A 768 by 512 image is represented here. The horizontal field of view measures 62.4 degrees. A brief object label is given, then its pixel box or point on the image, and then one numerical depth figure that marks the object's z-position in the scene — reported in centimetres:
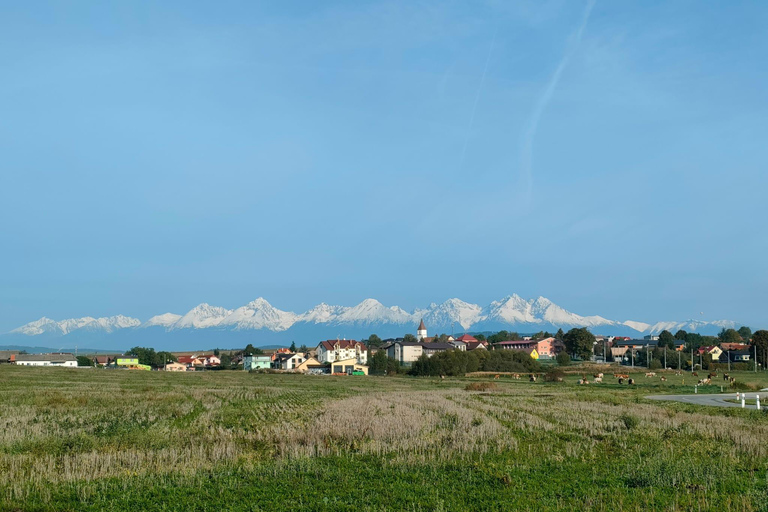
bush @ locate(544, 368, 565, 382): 10290
